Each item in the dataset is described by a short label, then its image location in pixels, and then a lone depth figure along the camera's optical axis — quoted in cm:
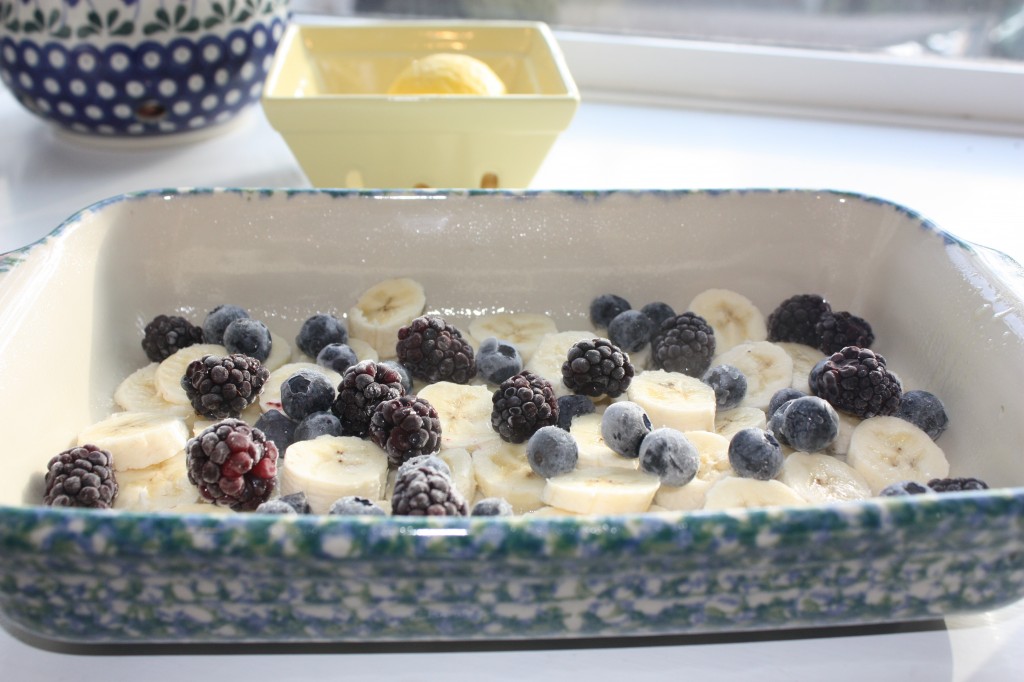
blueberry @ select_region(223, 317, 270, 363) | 56
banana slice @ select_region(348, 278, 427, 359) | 57
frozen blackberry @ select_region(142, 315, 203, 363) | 56
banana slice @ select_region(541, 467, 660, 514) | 49
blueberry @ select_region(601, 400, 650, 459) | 51
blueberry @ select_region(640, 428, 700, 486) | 50
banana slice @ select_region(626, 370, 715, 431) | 53
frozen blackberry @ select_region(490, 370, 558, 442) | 52
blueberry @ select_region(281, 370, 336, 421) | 53
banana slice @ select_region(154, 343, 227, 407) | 54
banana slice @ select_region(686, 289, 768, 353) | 58
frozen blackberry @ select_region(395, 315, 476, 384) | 55
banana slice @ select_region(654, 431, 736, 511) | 51
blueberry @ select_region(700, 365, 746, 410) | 55
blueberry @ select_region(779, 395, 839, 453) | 52
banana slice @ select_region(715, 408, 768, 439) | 54
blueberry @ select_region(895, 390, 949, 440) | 52
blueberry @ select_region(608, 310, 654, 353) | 57
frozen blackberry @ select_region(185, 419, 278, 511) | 49
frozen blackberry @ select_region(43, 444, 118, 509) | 48
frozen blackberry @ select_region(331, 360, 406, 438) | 52
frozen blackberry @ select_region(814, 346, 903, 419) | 53
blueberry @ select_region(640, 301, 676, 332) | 58
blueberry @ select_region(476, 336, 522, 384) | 56
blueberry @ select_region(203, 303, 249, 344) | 56
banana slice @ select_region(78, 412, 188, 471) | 51
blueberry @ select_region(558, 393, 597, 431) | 54
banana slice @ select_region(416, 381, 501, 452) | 53
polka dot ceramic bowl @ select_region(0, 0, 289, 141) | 66
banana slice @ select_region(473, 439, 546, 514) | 51
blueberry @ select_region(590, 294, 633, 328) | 58
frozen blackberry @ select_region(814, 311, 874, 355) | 56
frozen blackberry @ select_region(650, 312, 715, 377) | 56
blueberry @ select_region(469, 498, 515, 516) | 48
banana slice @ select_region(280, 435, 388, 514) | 50
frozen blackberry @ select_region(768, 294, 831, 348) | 57
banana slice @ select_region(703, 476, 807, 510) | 50
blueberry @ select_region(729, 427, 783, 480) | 51
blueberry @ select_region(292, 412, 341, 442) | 52
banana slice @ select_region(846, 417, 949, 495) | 51
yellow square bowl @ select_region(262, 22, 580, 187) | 62
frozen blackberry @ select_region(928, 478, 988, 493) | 48
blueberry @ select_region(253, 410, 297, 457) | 53
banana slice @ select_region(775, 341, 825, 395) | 56
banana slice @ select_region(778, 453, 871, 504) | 51
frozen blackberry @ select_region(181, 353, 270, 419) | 53
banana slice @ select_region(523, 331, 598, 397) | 56
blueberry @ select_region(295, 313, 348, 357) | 57
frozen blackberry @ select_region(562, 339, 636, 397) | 54
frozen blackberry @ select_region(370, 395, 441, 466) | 51
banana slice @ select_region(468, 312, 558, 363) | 57
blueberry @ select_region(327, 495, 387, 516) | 47
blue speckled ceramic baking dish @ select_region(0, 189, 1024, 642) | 42
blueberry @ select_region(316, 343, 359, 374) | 56
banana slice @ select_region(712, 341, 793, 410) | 55
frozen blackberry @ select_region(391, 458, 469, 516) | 46
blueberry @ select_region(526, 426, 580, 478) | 51
